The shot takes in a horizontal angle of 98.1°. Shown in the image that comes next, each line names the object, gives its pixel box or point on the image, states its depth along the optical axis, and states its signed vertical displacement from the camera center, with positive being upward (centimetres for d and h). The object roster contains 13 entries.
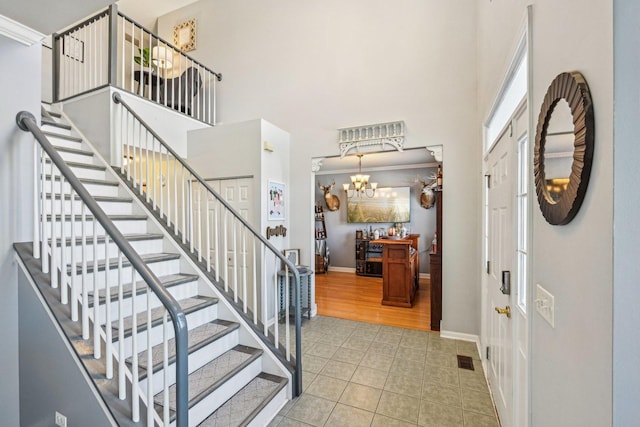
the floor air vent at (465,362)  274 -152
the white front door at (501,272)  178 -44
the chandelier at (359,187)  499 +55
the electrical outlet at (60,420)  151 -114
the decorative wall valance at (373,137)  367 +103
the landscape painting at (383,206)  671 +16
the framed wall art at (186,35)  531 +342
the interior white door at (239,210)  383 +2
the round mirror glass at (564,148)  77 +22
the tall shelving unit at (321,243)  711 -80
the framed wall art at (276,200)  385 +17
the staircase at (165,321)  162 -80
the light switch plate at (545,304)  104 -36
